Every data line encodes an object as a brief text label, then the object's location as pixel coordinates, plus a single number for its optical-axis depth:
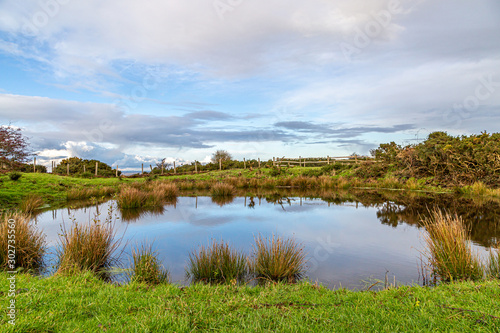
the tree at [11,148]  12.58
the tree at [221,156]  57.78
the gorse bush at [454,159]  21.39
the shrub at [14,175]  20.45
